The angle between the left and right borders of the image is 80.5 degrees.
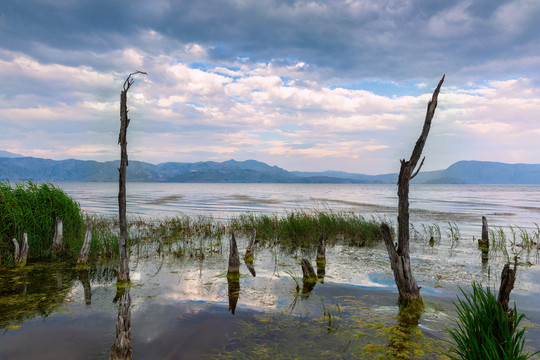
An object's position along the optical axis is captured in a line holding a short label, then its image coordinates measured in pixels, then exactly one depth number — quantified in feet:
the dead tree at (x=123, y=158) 28.84
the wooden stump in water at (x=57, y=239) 40.27
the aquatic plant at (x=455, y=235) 65.58
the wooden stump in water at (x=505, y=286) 13.98
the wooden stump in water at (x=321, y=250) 44.32
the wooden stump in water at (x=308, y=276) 34.58
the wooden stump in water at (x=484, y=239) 56.19
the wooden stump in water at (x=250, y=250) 45.25
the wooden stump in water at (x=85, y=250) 38.39
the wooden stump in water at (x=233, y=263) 36.46
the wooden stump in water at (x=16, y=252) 37.25
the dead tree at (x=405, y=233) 26.11
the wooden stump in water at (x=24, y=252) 37.73
